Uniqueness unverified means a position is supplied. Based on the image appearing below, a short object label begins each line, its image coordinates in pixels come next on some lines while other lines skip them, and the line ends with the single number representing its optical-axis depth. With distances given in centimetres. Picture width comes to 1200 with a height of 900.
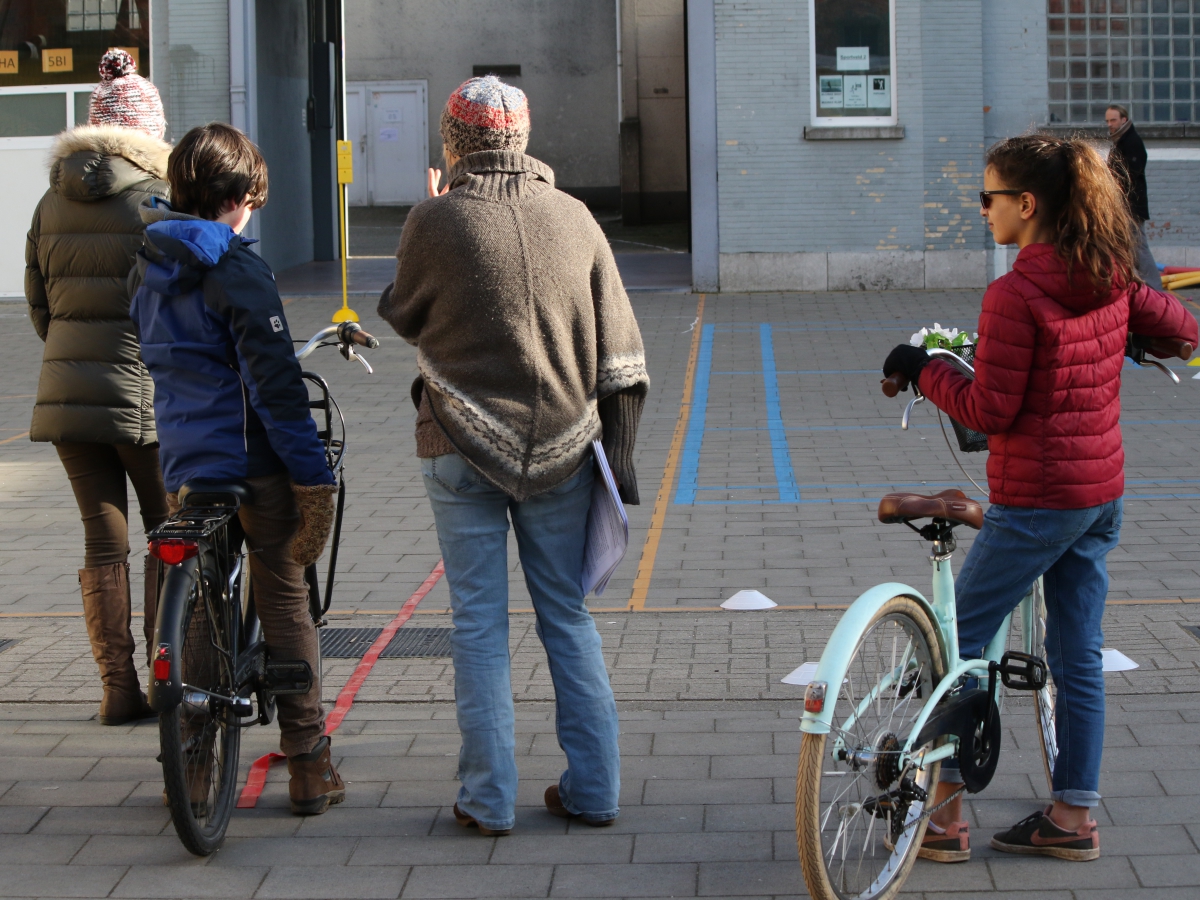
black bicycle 679
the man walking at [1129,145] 2897
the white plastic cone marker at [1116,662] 968
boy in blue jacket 732
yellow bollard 2872
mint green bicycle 609
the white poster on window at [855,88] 3325
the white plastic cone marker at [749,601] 1149
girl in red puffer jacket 659
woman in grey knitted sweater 702
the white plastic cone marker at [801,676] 965
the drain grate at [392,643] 1063
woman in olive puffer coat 886
